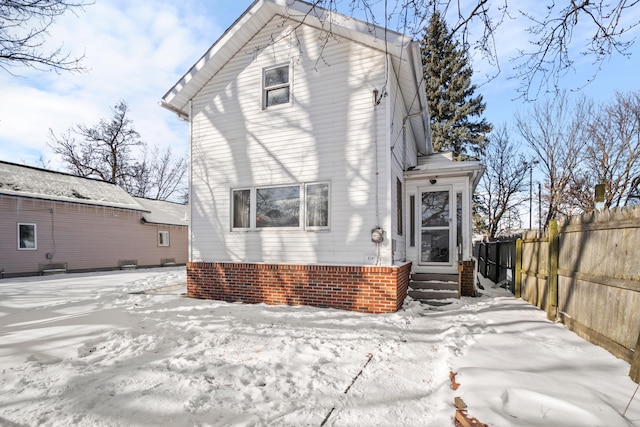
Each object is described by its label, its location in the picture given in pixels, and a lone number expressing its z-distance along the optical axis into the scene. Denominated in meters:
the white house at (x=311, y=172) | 6.10
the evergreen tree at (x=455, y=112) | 21.47
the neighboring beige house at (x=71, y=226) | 12.61
